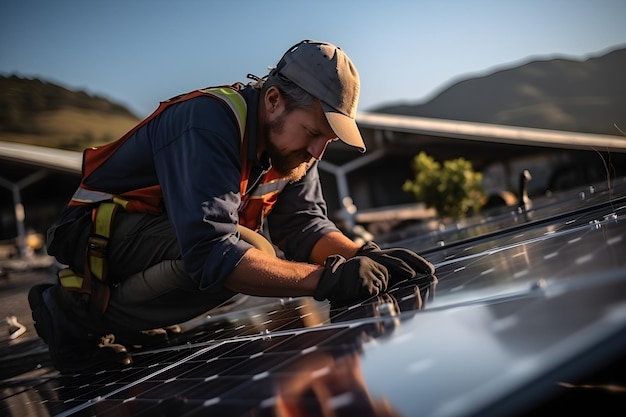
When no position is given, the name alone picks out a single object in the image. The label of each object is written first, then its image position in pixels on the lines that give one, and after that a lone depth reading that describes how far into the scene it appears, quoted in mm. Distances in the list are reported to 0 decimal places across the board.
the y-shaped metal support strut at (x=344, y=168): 18470
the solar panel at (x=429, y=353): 730
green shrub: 12680
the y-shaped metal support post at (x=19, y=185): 19562
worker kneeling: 1865
